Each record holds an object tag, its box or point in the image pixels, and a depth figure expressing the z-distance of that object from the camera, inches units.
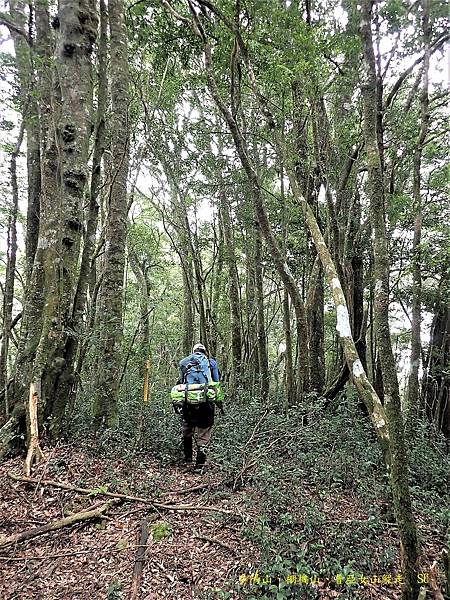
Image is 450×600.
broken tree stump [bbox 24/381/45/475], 200.5
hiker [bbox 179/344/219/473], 254.2
